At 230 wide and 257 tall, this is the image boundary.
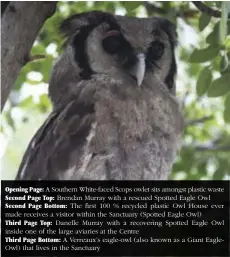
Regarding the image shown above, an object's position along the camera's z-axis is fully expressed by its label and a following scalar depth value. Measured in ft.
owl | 14.97
